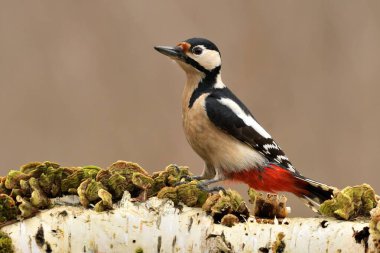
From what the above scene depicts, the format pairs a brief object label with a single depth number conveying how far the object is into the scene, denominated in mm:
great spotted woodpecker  6371
